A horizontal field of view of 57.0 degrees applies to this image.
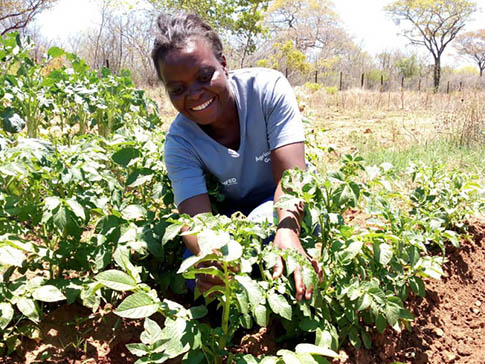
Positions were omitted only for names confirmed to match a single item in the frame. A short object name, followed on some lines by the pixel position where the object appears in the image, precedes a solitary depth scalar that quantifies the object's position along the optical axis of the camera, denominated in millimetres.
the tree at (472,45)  33275
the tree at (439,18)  27344
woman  1493
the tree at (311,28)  30016
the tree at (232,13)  17372
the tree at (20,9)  17216
